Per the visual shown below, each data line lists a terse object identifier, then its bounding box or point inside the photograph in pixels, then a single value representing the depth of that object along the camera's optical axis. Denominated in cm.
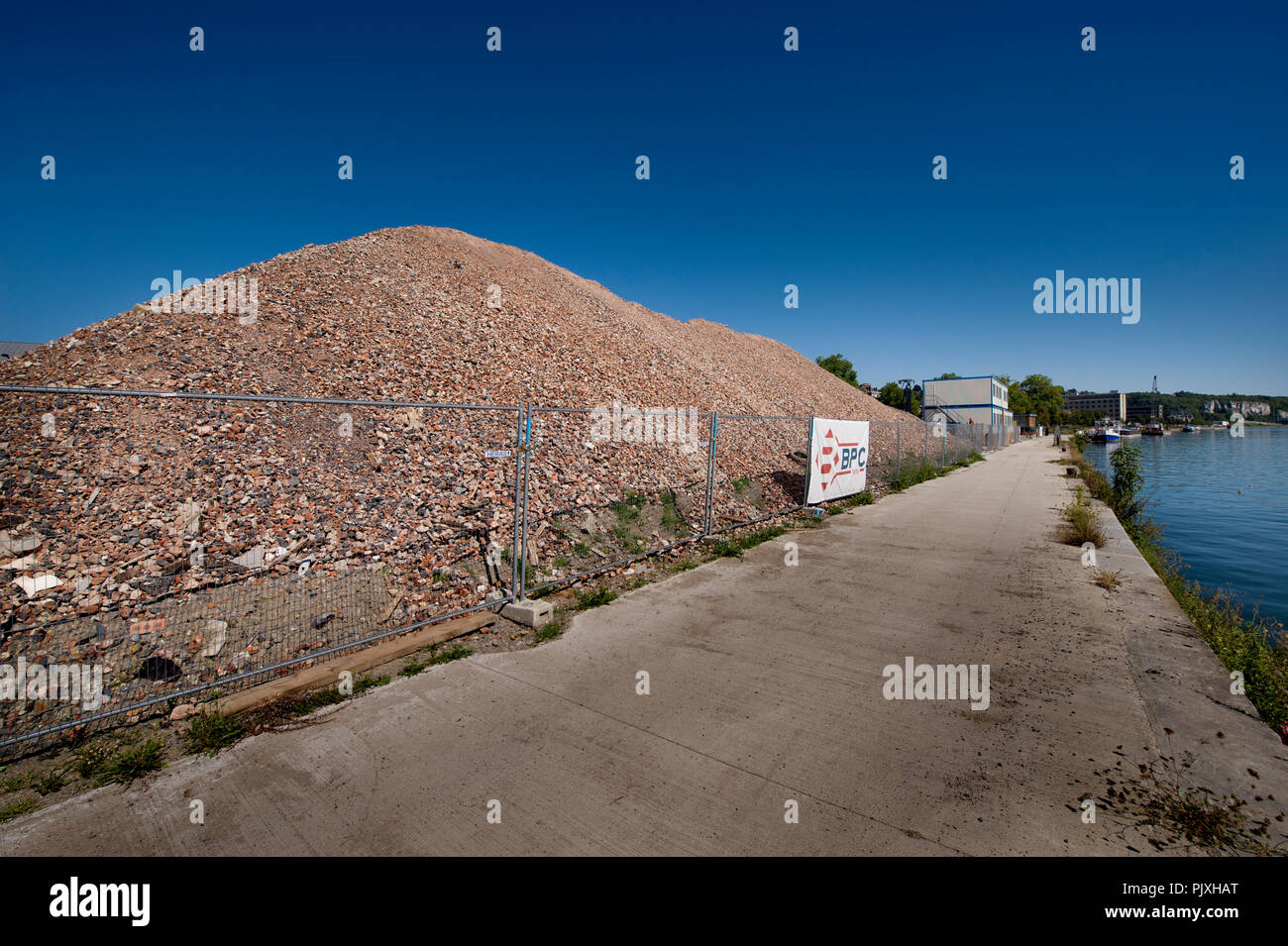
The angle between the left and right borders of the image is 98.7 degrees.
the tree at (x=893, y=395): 9619
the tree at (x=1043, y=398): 12344
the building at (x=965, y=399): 6406
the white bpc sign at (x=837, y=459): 1216
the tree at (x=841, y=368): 7081
